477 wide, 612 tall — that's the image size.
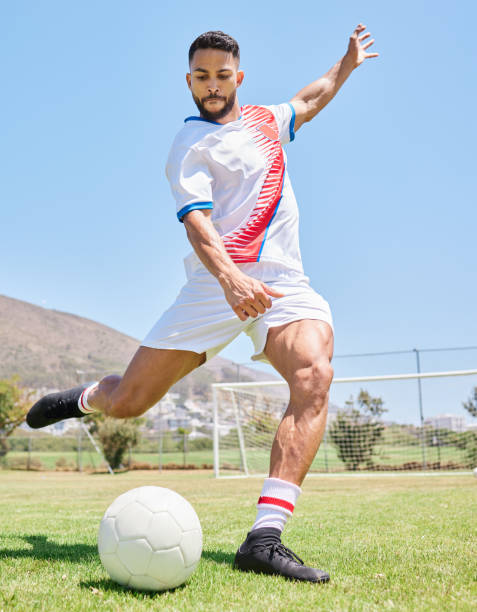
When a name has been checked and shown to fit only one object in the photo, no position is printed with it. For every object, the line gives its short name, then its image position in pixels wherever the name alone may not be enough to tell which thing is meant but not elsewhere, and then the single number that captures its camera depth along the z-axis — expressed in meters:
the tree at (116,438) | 21.91
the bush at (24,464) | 26.47
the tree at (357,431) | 18.19
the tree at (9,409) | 28.52
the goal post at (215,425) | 16.12
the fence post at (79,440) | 23.81
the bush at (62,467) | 25.71
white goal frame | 14.77
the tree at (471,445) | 17.39
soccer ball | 2.48
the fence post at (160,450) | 23.57
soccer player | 3.12
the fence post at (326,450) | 18.39
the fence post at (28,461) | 24.59
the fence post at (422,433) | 17.75
